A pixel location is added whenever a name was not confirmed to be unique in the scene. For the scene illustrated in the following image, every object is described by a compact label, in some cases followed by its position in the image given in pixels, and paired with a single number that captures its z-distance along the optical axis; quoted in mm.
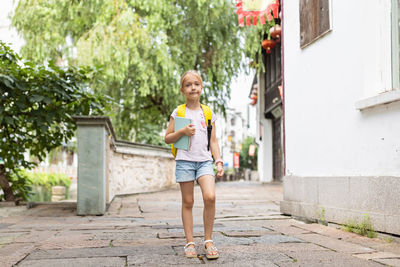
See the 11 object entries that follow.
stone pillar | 5887
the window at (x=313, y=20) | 4863
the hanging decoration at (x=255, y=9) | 6148
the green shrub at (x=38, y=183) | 7477
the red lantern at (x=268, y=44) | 14516
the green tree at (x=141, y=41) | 11359
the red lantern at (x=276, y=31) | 12759
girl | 3152
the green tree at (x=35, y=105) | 6020
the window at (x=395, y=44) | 3914
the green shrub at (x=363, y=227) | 3859
